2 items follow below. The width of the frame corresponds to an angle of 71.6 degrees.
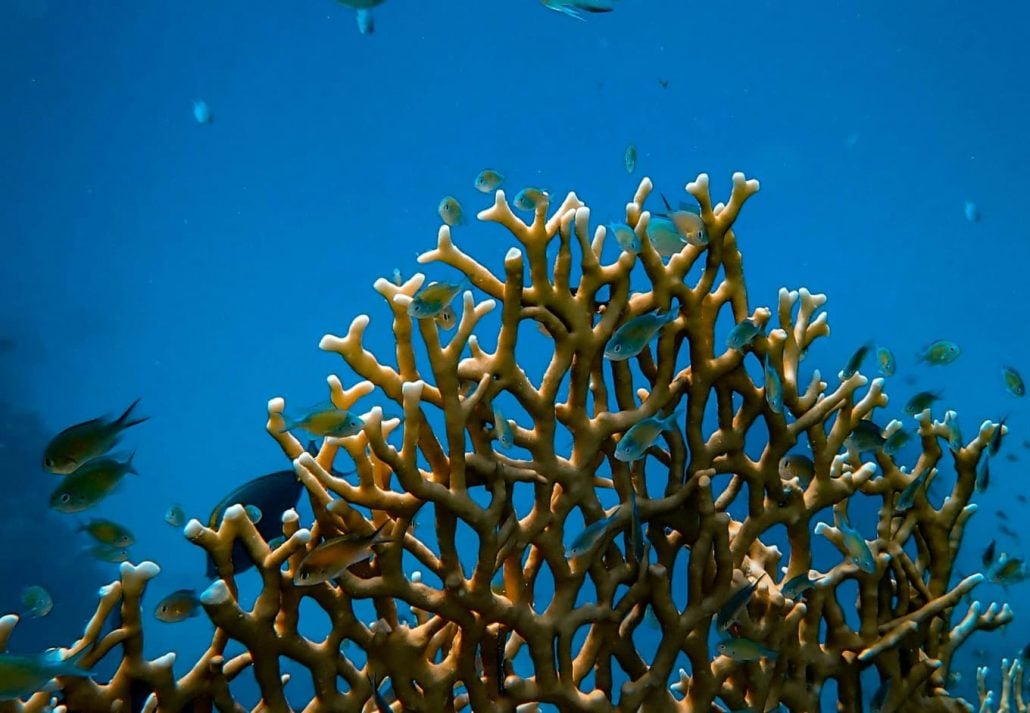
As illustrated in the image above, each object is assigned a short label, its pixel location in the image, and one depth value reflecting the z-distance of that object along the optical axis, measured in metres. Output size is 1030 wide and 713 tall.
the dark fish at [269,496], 3.02
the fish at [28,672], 2.29
